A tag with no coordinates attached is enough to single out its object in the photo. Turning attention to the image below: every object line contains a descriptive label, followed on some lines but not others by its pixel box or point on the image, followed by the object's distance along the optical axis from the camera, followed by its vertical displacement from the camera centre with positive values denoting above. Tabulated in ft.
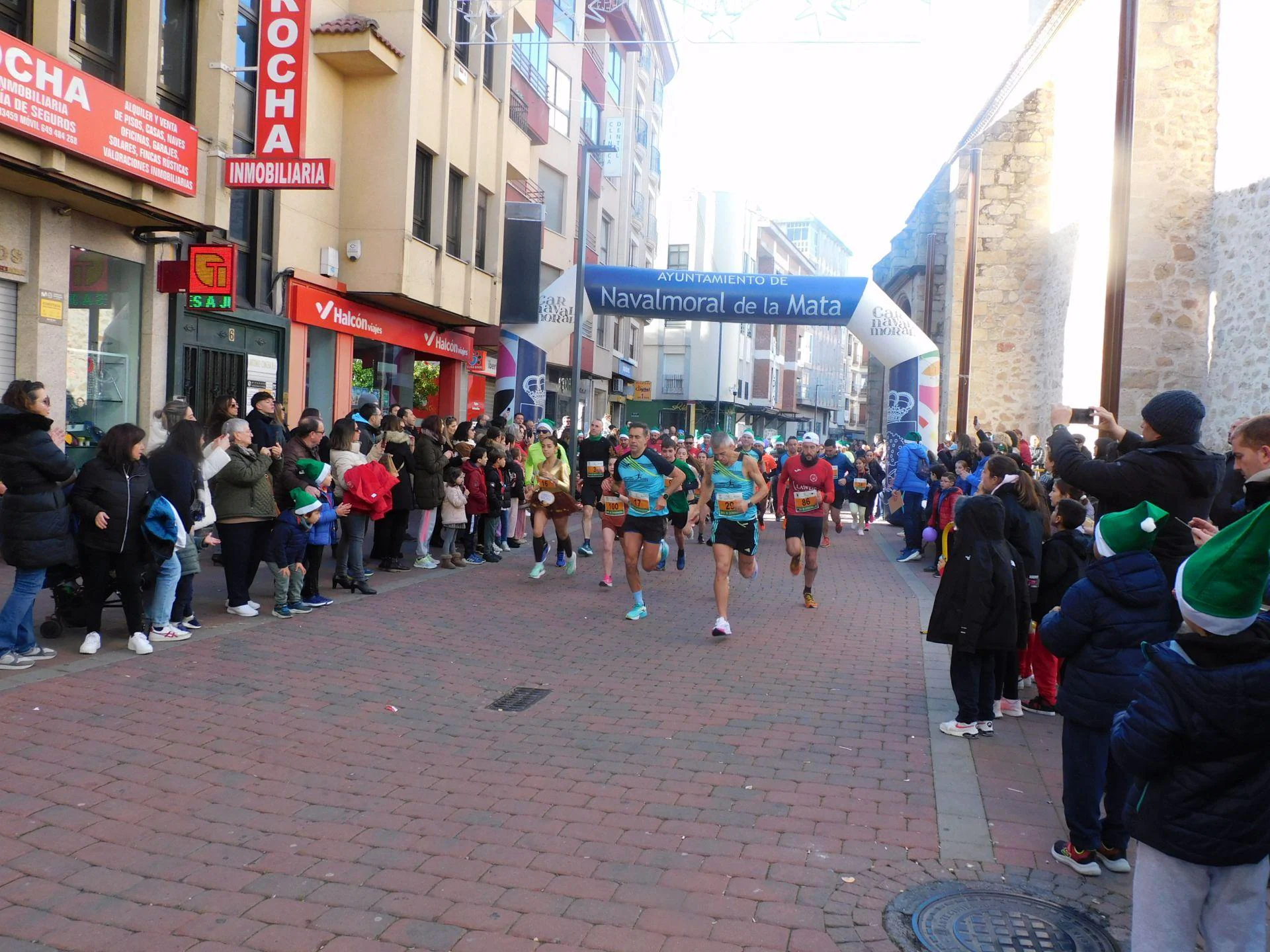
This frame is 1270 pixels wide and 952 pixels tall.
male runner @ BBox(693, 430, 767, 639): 31.48 -2.12
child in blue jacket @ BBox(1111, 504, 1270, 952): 8.70 -2.72
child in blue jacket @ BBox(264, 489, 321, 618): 30.04 -4.09
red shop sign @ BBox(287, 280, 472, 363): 54.19 +5.42
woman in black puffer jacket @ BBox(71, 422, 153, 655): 23.52 -2.70
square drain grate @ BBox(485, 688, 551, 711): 21.94 -6.04
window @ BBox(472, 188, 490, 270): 72.84 +13.60
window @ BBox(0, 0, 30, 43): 35.58 +13.16
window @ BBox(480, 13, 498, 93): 70.44 +24.65
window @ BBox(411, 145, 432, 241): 63.57 +13.54
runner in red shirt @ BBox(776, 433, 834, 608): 36.73 -2.40
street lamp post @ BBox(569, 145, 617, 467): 61.54 +7.93
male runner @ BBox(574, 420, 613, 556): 51.83 -2.30
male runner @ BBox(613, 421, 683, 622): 33.42 -2.54
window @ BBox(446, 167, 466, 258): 68.18 +13.33
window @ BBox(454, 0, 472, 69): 64.75 +24.56
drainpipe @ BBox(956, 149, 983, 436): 80.64 +10.38
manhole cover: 12.16 -5.88
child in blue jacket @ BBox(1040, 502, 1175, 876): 13.94 -2.86
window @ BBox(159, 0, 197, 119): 44.39 +15.16
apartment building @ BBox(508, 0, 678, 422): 91.97 +29.03
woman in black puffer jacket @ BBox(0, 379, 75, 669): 22.33 -2.30
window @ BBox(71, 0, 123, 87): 39.01 +14.01
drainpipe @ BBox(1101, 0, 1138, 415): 32.45 +7.78
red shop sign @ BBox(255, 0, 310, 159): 44.96 +14.45
